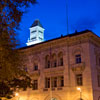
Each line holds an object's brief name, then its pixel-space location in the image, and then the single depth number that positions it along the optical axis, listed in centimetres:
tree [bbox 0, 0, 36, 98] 1434
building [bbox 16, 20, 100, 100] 3350
